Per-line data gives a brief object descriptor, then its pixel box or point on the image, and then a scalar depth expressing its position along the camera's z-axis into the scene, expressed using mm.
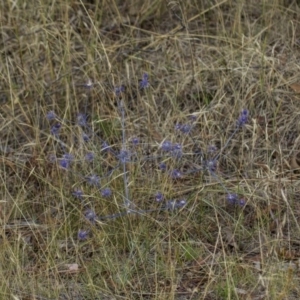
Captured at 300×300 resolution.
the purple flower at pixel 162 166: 8328
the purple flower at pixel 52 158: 8456
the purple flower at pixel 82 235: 7687
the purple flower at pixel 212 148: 8500
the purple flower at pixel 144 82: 8703
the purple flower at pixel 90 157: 8383
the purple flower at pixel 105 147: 8203
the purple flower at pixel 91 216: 7789
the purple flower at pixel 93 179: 8000
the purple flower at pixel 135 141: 8314
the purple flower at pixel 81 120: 8828
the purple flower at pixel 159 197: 7885
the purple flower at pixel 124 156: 7888
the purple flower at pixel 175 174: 8062
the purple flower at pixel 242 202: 7941
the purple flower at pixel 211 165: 8164
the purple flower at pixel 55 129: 8766
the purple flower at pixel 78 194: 8008
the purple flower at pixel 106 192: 7840
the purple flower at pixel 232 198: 7914
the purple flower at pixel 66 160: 8227
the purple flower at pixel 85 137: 8493
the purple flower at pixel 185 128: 8461
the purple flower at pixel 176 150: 8062
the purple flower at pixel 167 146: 8094
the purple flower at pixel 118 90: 8565
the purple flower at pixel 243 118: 8336
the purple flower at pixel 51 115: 8687
